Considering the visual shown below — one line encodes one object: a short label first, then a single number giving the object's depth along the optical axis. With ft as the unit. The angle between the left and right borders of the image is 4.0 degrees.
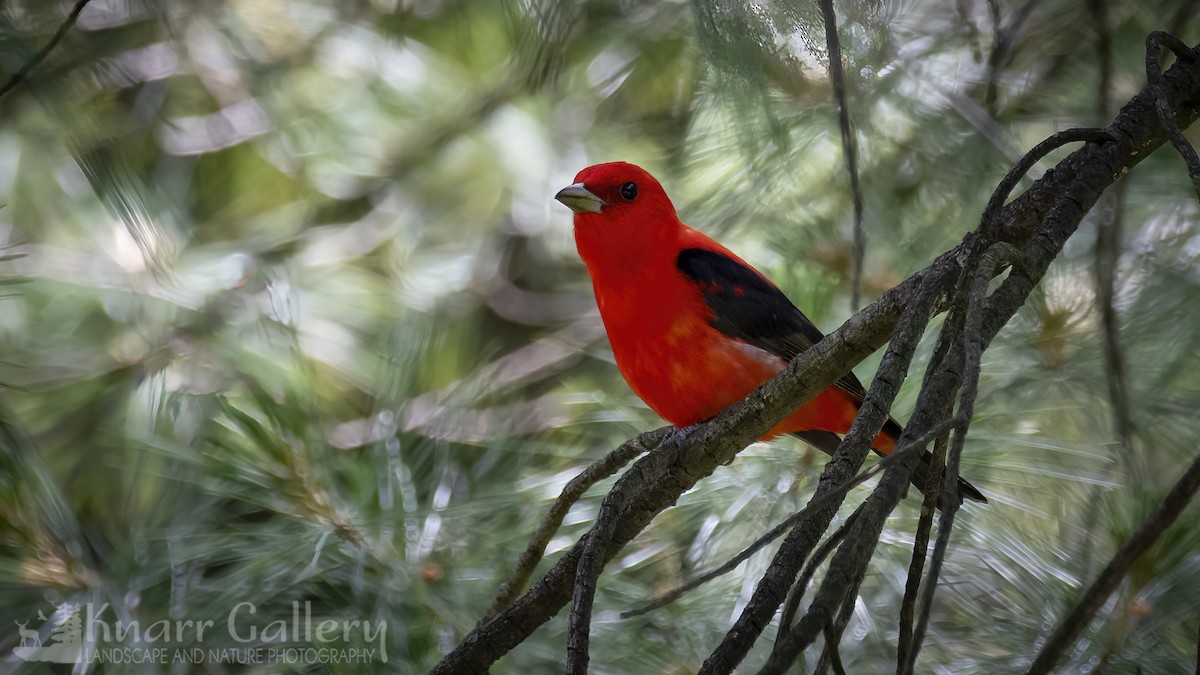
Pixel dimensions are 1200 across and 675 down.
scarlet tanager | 15.12
